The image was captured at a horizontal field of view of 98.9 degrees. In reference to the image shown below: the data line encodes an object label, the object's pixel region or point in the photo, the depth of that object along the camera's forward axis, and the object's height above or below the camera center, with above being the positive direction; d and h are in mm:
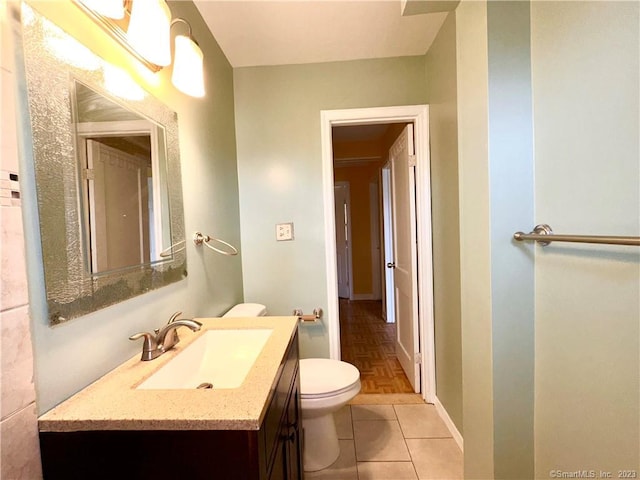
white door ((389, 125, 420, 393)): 1944 -233
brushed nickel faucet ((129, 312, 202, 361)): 878 -350
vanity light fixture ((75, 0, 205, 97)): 744 +620
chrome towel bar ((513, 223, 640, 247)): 614 -55
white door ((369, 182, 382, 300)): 4480 -260
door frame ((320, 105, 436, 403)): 1860 +63
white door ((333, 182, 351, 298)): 4668 -182
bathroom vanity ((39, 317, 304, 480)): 574 -431
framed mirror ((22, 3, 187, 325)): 631 +176
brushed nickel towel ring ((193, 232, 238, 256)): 1325 -39
